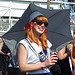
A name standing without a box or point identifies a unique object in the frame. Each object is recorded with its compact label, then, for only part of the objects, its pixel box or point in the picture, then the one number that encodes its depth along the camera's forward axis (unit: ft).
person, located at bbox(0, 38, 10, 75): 17.22
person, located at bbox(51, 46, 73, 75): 12.39
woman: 7.63
